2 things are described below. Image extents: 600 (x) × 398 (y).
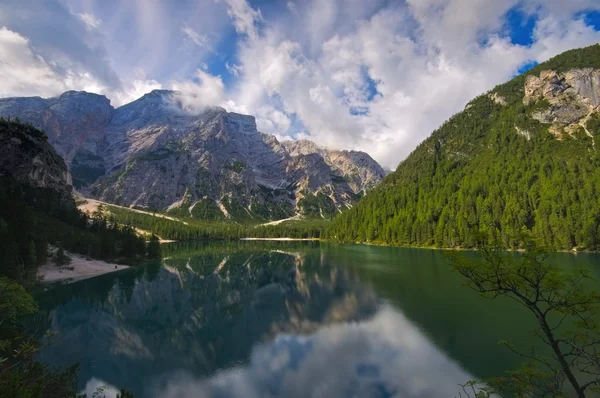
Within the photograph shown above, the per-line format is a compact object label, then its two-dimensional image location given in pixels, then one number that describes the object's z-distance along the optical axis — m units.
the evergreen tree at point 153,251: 114.94
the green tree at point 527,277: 11.92
